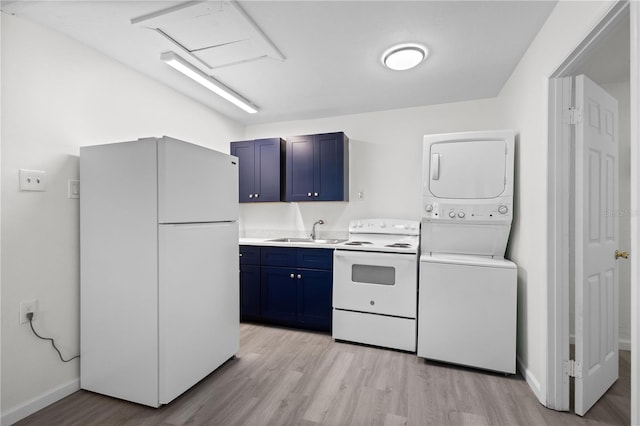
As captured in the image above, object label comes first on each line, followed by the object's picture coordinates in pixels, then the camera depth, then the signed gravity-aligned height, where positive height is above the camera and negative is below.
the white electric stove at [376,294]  2.60 -0.76
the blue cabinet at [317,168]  3.33 +0.52
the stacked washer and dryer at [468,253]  2.21 -0.37
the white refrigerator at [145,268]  1.81 -0.38
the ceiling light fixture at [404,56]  2.18 +1.22
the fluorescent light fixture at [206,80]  2.21 +1.16
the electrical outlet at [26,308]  1.76 -0.60
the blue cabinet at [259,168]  3.54 +0.54
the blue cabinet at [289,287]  2.98 -0.81
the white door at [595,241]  1.75 -0.18
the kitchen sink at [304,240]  3.56 -0.36
